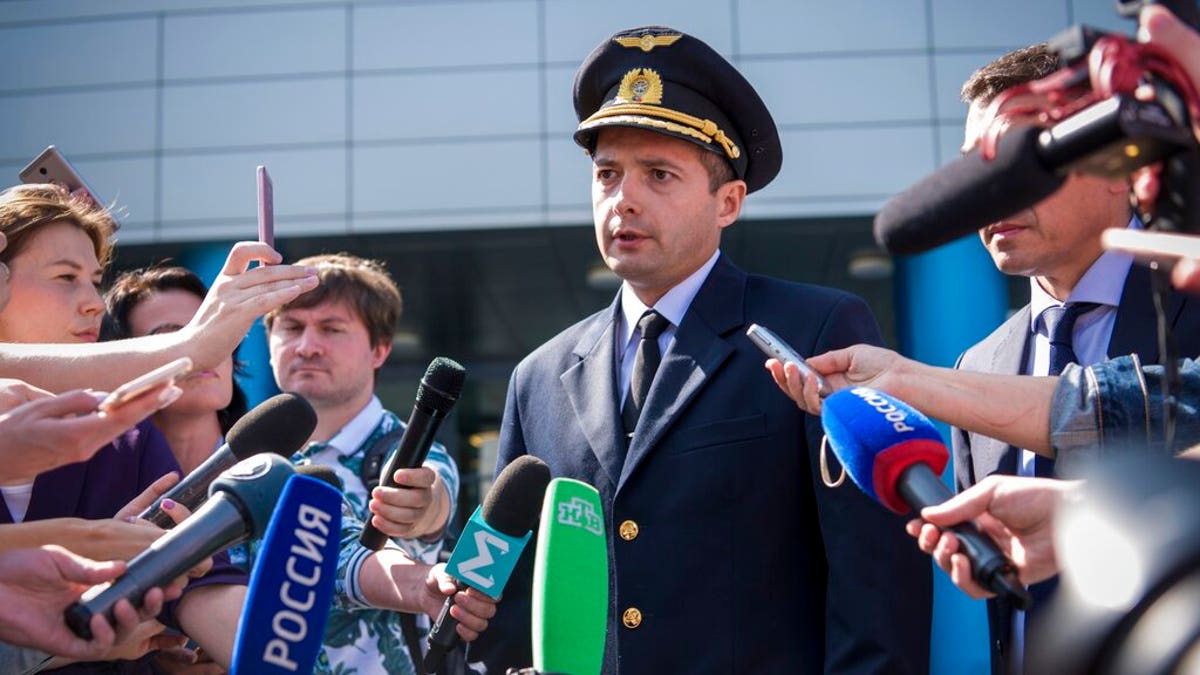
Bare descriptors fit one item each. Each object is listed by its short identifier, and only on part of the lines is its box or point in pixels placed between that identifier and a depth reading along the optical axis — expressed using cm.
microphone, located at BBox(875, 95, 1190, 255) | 144
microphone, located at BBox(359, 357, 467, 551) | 244
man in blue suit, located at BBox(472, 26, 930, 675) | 235
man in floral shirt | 333
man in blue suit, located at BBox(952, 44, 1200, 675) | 251
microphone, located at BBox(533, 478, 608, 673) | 173
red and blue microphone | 165
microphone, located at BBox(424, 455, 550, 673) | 220
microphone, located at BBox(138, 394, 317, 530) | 227
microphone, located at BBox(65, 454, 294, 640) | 164
